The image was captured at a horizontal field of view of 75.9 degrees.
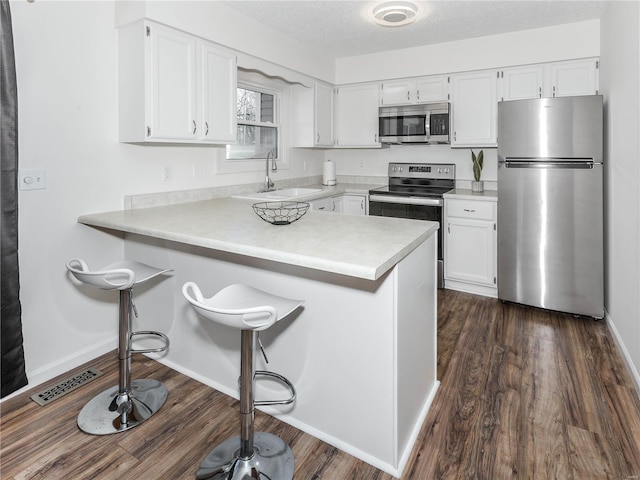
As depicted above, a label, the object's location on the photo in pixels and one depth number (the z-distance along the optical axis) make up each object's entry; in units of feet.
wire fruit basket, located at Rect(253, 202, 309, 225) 6.88
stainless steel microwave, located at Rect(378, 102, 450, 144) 13.12
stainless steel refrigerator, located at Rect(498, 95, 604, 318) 10.07
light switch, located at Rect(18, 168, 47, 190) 7.14
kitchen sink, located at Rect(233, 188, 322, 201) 11.62
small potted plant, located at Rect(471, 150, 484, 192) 13.19
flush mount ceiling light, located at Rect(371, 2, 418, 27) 9.20
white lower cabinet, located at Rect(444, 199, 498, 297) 12.05
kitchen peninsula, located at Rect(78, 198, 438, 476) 5.30
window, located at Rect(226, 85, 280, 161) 12.49
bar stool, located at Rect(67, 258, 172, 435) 6.16
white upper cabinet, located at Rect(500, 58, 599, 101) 11.35
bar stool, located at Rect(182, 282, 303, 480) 4.62
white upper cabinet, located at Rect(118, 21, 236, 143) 8.20
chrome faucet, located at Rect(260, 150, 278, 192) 12.79
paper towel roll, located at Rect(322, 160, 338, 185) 15.40
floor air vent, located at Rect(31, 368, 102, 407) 7.14
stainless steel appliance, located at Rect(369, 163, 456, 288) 12.84
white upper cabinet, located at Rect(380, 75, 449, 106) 13.29
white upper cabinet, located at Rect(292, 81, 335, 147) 14.11
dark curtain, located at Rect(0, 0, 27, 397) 6.41
